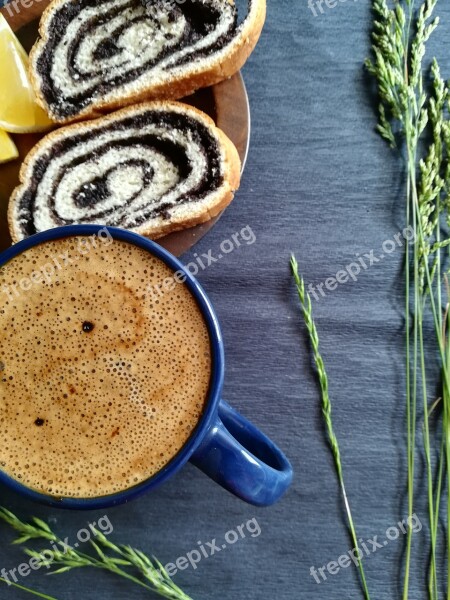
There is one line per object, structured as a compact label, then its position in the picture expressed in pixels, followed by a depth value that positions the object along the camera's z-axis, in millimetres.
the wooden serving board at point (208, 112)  217
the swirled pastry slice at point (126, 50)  215
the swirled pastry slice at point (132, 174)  212
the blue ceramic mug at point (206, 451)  175
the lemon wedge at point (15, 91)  214
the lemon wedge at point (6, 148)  215
